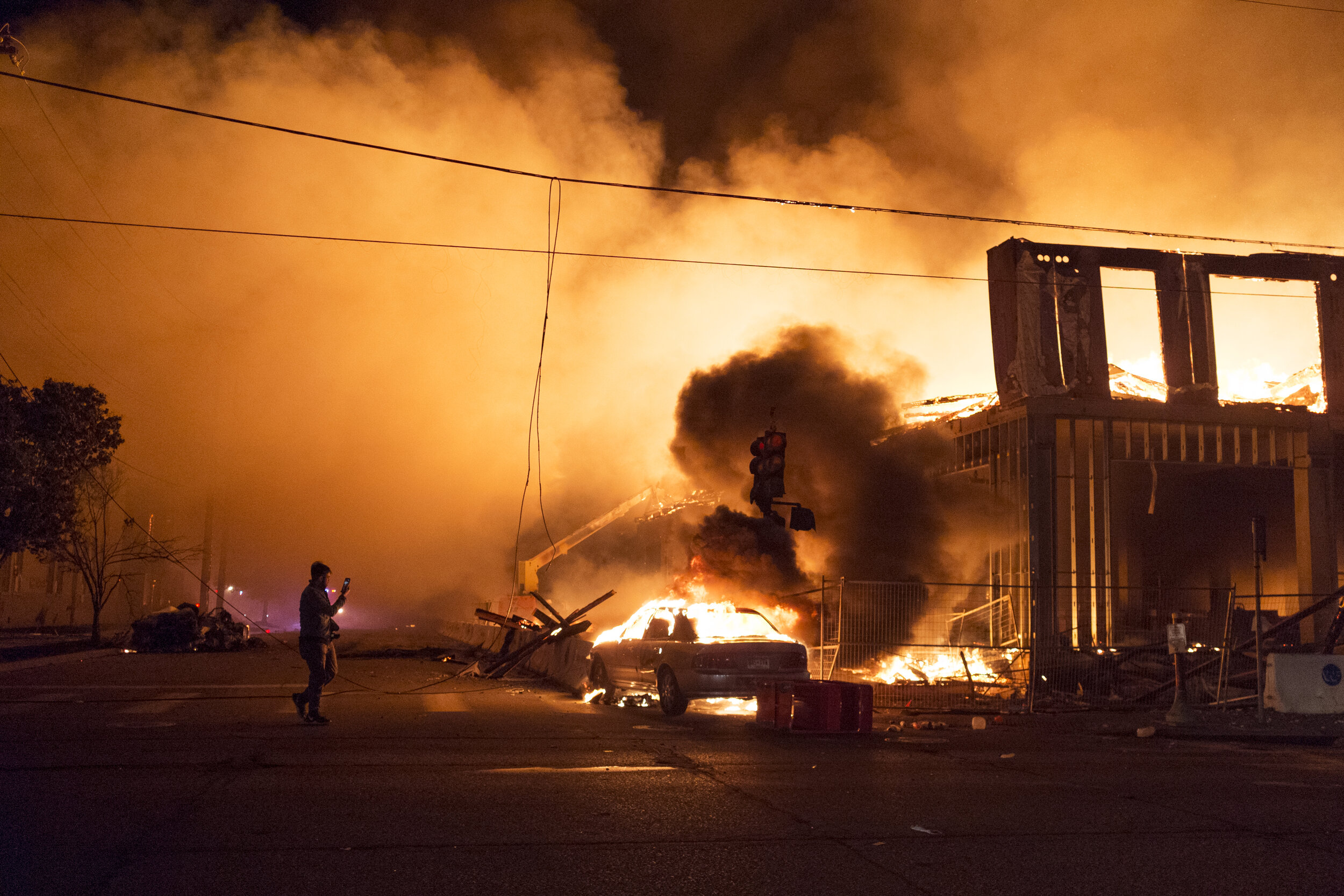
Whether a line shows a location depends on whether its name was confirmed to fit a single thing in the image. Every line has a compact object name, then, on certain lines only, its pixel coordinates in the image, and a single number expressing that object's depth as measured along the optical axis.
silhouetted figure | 11.63
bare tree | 32.19
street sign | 14.34
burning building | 21.33
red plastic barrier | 12.06
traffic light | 17.44
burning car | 13.49
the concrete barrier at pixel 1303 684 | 15.06
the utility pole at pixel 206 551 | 38.47
